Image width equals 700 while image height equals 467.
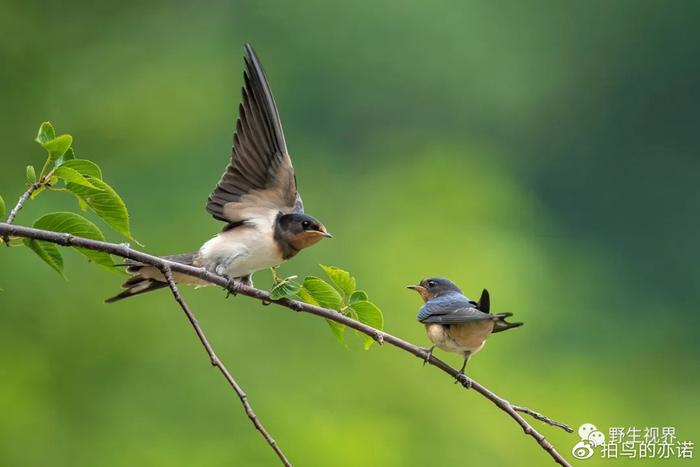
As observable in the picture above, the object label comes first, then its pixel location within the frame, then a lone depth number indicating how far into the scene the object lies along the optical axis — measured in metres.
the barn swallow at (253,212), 5.10
